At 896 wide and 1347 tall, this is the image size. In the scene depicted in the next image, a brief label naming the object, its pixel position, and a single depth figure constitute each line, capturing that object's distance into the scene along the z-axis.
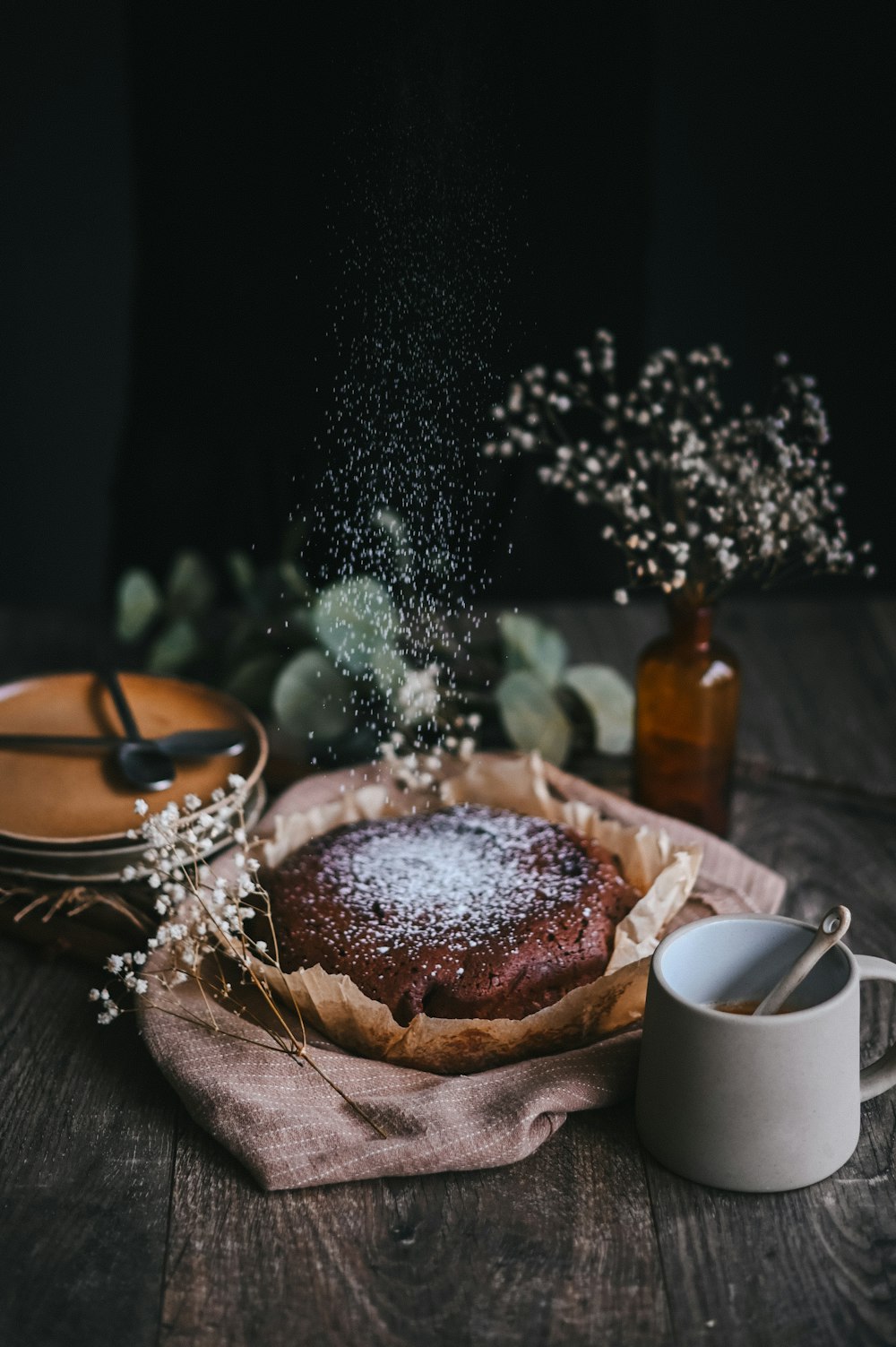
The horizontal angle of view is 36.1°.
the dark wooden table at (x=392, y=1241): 0.78
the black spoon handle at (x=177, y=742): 1.20
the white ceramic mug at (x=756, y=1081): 0.82
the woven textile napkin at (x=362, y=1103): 0.88
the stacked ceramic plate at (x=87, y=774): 1.10
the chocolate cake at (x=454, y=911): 0.97
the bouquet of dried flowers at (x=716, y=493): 1.14
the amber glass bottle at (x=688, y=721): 1.23
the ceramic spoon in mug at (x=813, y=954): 0.85
